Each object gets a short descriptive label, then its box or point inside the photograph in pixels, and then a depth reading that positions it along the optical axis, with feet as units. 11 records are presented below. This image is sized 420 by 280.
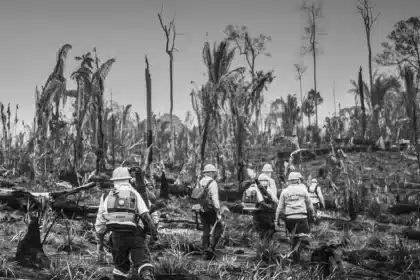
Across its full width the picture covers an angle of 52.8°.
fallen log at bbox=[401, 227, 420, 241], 33.99
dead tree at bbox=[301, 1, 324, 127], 102.09
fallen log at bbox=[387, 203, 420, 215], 43.27
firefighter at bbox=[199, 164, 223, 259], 25.00
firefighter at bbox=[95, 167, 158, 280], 17.34
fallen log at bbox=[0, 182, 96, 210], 31.14
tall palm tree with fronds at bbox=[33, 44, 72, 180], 45.55
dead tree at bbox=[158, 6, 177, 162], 73.31
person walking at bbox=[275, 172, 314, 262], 24.53
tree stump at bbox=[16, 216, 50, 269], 20.54
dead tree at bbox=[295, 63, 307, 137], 123.65
